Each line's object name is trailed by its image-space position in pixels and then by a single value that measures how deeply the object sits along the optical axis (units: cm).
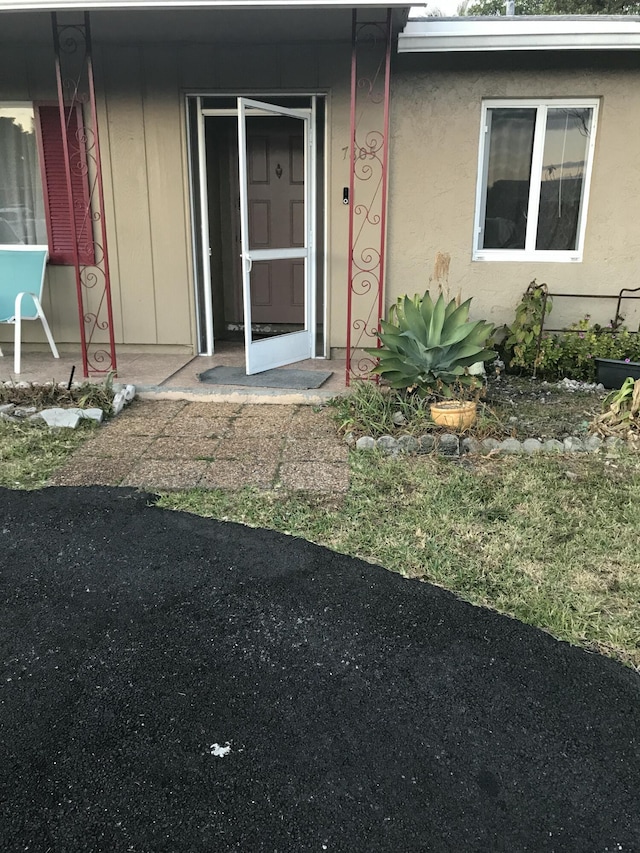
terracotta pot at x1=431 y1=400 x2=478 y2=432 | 429
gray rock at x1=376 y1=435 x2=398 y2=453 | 418
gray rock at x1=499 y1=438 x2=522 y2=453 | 415
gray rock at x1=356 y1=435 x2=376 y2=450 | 419
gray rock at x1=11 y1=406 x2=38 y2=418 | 464
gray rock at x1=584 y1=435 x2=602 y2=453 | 420
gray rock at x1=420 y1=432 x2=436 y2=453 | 416
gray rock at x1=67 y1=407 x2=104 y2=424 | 459
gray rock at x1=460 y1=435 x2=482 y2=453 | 416
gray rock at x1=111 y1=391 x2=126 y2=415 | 482
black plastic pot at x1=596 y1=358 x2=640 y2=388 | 523
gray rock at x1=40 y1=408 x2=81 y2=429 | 451
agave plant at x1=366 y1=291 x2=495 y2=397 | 452
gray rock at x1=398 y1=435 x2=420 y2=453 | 415
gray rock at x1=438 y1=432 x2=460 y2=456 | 413
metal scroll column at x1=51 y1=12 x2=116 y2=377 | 568
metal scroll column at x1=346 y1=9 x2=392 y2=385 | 550
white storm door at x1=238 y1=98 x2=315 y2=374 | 562
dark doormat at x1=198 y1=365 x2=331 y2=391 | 531
